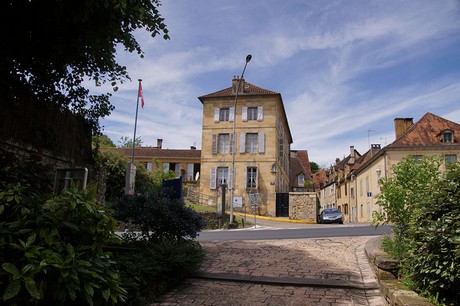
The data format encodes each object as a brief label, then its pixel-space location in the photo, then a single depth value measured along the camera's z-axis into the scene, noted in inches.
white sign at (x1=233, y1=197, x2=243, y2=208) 1191.6
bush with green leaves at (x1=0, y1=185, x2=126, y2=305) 119.3
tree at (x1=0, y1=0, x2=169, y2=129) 220.5
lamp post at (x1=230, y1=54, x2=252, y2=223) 718.6
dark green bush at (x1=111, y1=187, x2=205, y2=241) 271.0
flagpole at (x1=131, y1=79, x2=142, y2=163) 991.6
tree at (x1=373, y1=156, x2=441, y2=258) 224.8
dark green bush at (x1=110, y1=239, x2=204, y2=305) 191.3
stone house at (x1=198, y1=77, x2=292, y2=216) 1230.3
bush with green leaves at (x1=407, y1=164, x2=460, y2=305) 143.9
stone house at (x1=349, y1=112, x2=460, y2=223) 1155.3
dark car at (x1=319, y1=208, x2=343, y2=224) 976.3
